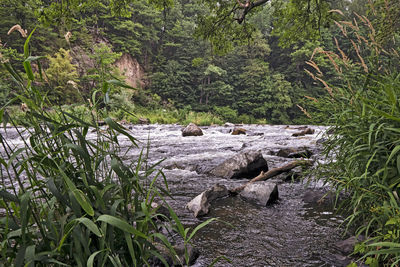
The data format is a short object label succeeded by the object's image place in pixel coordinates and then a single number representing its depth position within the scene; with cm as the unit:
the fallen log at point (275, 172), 378
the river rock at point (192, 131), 1092
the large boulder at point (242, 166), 415
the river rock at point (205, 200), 260
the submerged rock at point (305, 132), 1018
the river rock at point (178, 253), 167
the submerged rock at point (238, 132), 1187
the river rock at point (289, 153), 550
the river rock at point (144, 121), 1834
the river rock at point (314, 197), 285
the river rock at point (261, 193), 291
